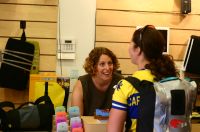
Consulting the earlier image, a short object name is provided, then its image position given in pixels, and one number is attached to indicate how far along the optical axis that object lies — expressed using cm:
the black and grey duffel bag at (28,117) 218
